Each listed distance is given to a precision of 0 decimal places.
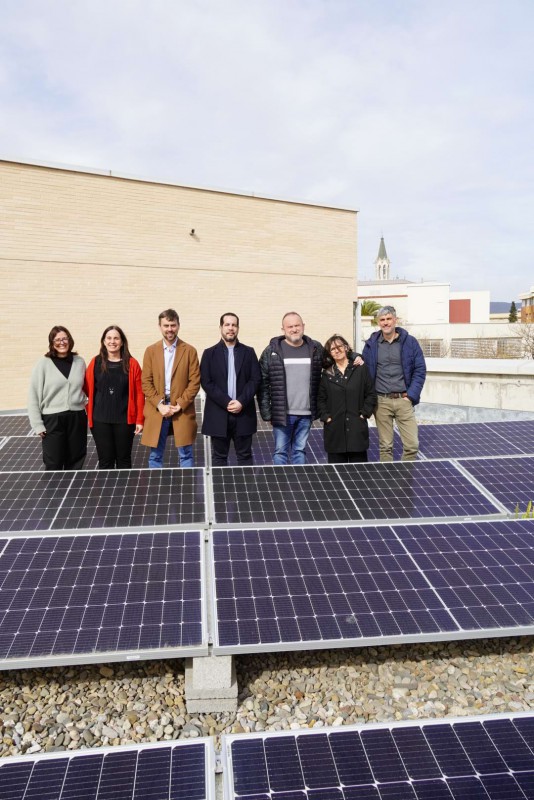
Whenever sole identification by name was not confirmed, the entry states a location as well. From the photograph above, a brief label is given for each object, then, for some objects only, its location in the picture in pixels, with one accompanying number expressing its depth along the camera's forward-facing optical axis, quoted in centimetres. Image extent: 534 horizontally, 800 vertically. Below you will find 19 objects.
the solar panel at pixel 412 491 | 452
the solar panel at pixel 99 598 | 308
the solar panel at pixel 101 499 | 423
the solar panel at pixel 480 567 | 343
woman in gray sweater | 548
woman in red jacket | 555
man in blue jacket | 607
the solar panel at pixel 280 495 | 438
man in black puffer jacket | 580
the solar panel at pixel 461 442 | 677
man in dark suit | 575
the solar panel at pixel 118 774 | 224
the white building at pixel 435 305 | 4494
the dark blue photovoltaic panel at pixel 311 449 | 691
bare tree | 2201
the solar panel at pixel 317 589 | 323
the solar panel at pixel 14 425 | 817
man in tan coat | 568
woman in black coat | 564
